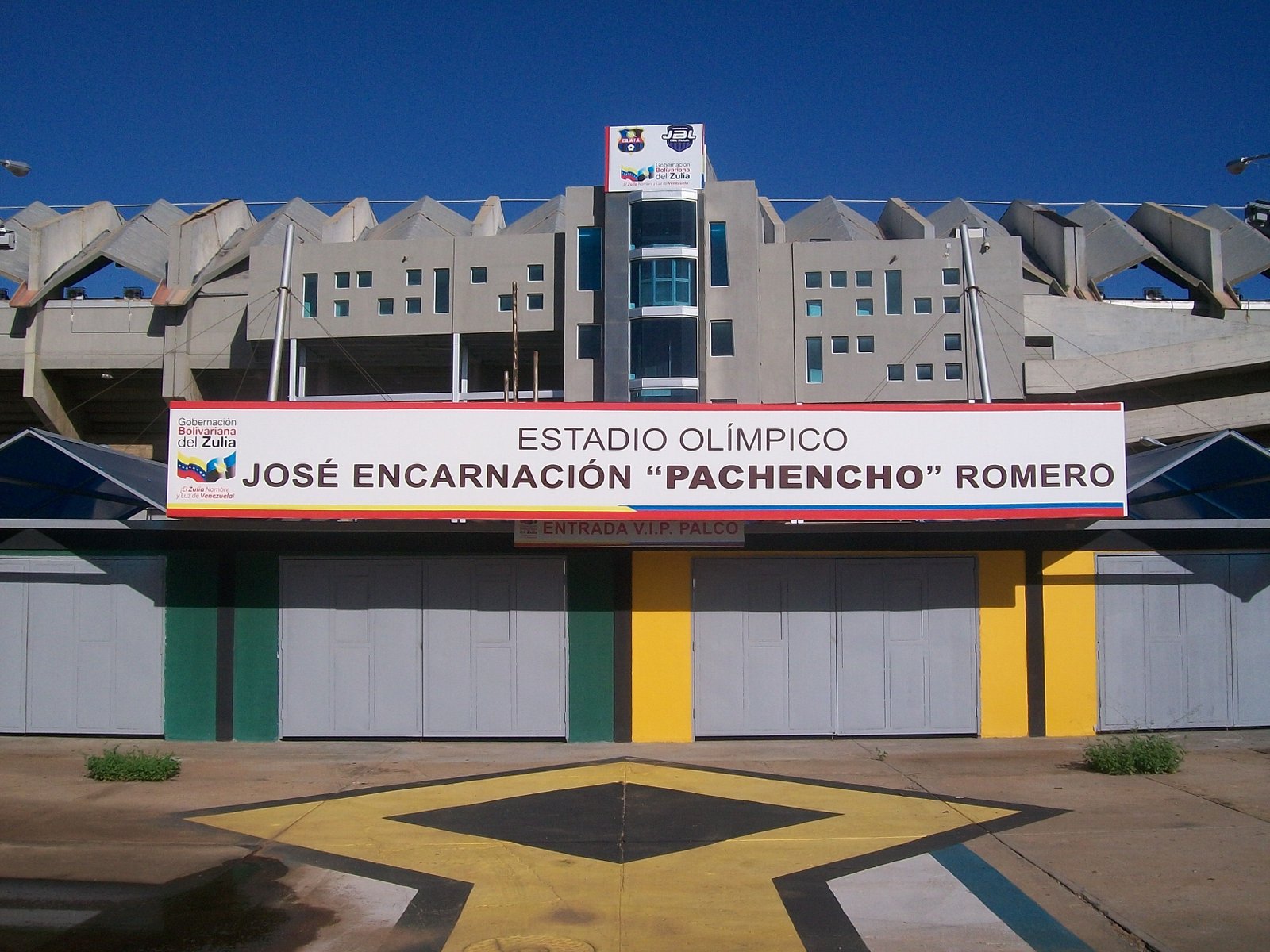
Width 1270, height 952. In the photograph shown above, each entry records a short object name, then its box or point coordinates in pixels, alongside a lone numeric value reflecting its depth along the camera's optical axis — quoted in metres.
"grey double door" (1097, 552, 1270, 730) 13.56
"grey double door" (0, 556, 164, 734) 13.46
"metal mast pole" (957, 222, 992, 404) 25.95
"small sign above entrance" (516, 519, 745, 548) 13.19
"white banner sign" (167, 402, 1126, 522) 12.19
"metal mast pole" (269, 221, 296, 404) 24.48
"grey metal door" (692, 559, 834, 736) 13.26
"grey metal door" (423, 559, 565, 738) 13.25
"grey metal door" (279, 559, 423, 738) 13.34
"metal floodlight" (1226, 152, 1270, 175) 17.23
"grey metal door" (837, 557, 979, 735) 13.36
